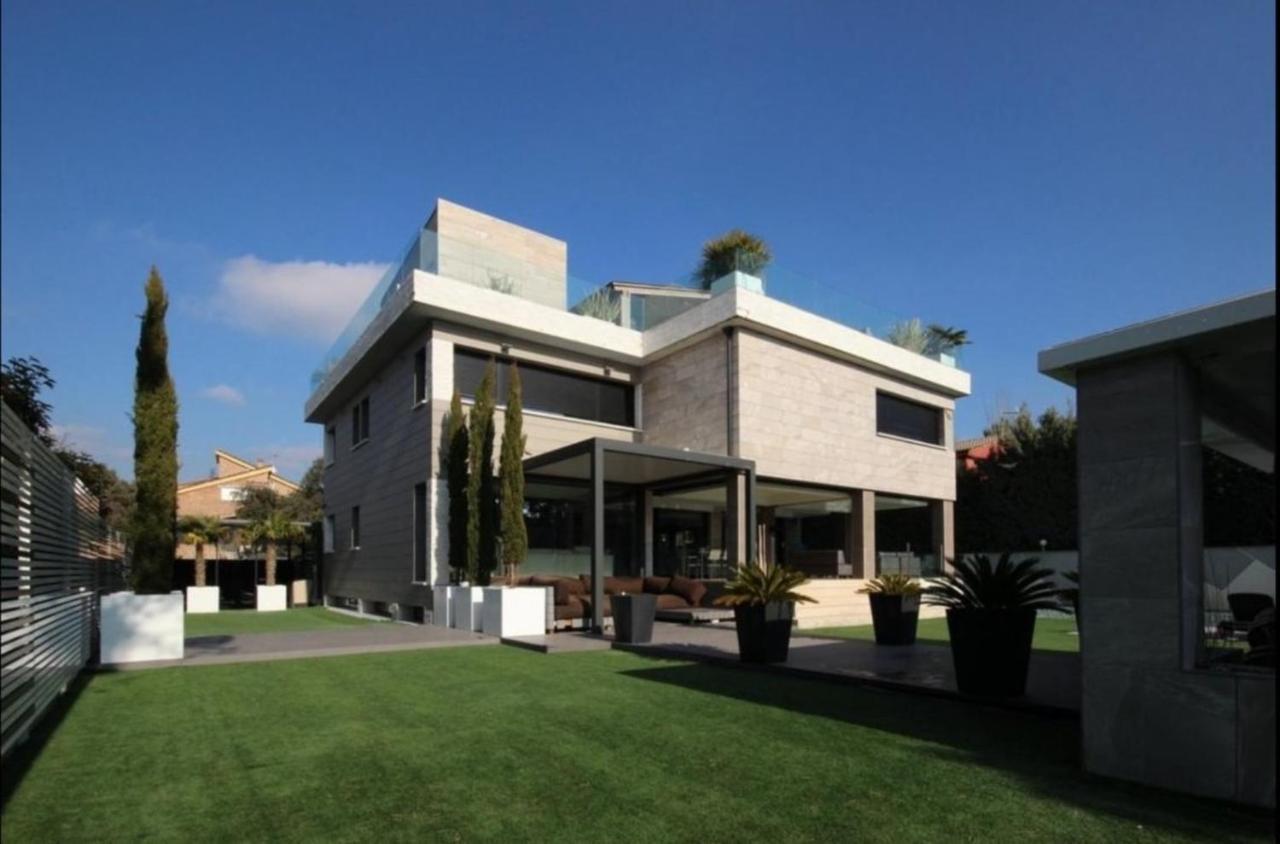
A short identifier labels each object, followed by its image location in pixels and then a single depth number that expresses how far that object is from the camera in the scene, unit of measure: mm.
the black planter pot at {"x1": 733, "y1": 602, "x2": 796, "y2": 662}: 9539
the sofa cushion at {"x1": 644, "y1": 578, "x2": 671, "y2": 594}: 18188
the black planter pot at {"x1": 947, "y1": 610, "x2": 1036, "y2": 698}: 7051
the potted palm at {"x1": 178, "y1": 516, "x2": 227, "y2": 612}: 26620
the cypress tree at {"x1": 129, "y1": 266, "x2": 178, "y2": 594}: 10758
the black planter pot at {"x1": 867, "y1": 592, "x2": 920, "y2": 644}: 11703
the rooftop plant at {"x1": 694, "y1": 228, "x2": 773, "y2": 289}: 18672
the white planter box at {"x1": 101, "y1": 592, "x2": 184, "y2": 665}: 10008
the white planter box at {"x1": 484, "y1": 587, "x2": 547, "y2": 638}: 13078
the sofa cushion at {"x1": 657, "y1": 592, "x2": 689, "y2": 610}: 17391
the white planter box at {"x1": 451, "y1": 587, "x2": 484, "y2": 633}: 14188
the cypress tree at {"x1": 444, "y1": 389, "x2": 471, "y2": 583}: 15906
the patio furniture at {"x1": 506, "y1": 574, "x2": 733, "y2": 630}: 14875
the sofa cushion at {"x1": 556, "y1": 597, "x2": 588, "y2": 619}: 14727
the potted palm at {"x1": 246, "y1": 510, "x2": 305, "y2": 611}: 27938
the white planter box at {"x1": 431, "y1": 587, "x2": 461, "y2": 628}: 15280
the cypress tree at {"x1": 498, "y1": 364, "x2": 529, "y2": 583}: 14773
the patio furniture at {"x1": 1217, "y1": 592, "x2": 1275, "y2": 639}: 9912
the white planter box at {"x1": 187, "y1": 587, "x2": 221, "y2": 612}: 23984
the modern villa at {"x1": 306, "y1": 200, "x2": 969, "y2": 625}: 17125
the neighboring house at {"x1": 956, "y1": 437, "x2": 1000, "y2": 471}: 33312
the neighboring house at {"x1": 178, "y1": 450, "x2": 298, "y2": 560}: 54156
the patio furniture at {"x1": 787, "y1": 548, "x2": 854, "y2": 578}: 23189
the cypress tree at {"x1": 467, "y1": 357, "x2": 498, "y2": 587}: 15281
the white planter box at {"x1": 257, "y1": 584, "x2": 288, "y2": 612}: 25578
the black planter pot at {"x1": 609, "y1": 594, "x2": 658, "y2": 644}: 11828
